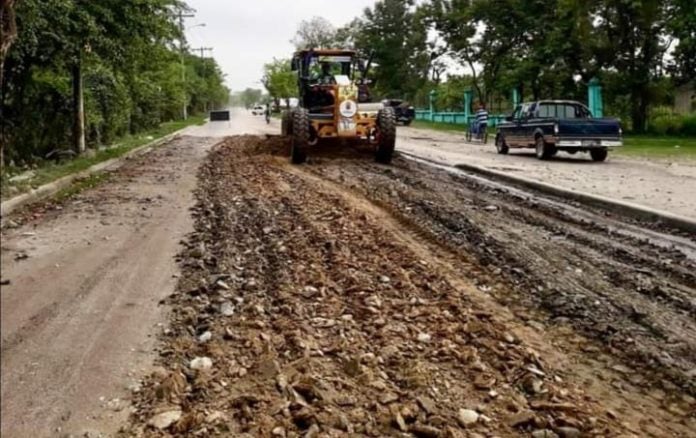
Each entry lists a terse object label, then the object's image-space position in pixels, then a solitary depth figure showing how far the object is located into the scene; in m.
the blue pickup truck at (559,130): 17.72
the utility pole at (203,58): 88.46
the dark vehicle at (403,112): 43.66
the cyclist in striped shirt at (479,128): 27.17
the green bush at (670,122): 28.17
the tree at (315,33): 86.64
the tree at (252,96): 183.50
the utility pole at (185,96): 54.34
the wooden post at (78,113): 15.77
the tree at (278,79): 80.10
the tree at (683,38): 23.64
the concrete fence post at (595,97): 29.55
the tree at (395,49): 62.06
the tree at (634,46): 27.72
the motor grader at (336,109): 15.12
